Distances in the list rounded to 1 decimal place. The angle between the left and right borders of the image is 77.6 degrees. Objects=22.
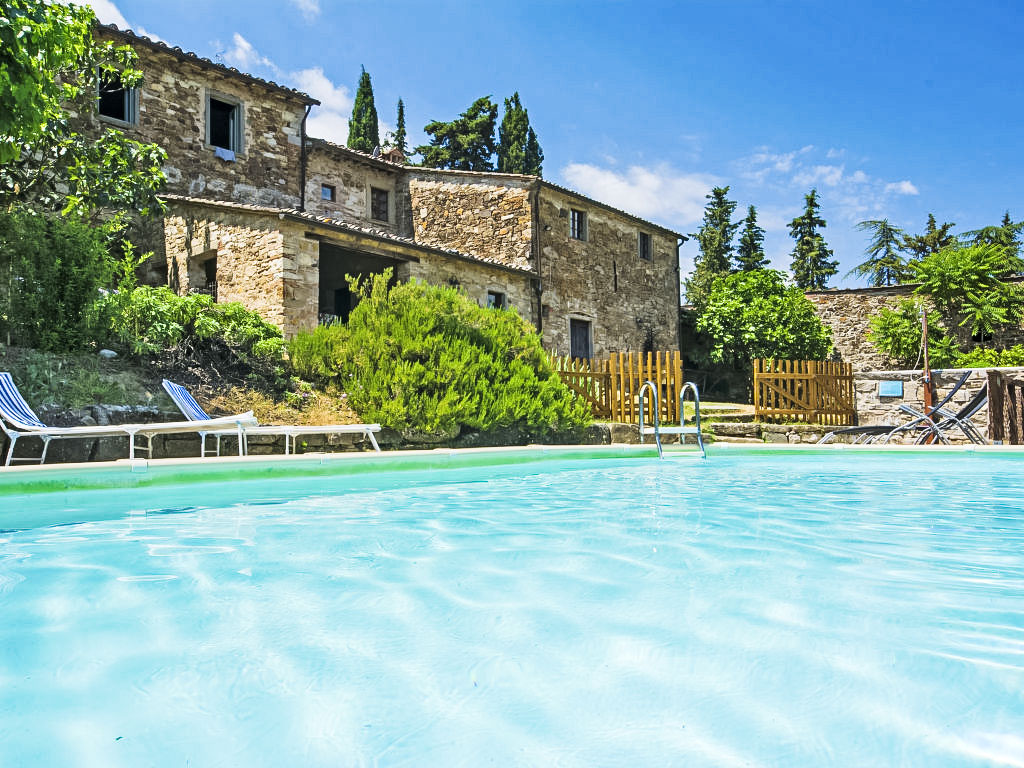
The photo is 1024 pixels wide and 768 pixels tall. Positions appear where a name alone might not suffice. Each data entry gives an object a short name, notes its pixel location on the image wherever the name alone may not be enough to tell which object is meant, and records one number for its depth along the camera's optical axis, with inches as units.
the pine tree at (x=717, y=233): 1058.7
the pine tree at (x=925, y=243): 975.6
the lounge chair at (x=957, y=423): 377.1
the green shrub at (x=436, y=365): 307.6
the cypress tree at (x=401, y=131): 1161.4
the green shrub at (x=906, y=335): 662.5
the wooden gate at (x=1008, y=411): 378.9
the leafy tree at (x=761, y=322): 709.3
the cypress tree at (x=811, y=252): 1120.8
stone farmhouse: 458.3
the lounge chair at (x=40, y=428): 207.2
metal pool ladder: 304.3
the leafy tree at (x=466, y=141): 1131.9
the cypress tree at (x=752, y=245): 1104.8
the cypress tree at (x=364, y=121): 1047.6
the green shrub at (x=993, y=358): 612.1
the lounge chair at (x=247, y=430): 259.3
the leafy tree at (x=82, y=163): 299.3
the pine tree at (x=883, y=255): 974.4
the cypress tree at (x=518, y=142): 1090.1
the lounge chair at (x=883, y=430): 387.2
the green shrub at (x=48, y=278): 265.0
